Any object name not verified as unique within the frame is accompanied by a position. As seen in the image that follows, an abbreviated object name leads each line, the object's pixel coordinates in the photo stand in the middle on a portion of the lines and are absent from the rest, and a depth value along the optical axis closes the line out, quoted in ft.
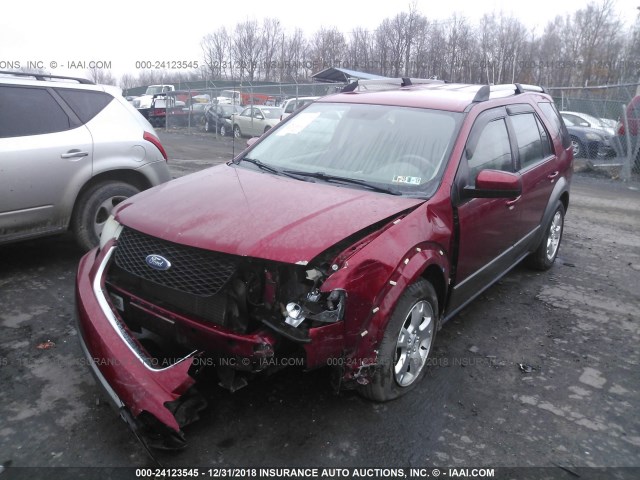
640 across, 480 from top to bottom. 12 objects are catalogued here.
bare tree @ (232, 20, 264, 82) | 155.43
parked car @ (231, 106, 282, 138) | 64.54
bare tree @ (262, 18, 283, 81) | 165.07
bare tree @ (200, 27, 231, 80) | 155.94
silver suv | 14.35
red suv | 8.13
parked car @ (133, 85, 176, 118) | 90.99
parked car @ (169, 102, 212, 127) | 84.74
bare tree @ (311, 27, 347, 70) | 149.38
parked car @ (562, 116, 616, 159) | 46.13
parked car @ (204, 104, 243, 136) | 74.28
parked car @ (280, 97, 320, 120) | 62.34
